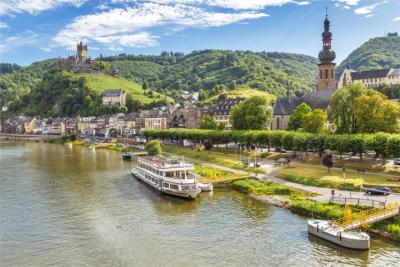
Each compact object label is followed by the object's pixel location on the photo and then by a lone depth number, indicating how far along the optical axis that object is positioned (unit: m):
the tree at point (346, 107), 74.56
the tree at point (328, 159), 62.56
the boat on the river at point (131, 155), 104.88
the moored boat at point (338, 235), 34.88
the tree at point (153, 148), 104.50
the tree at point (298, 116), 99.62
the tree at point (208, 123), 133.25
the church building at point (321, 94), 112.75
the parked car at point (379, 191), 47.84
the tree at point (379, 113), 70.69
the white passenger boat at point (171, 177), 56.00
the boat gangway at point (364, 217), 37.72
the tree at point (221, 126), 126.39
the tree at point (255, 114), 104.31
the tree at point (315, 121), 83.68
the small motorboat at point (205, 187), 59.82
